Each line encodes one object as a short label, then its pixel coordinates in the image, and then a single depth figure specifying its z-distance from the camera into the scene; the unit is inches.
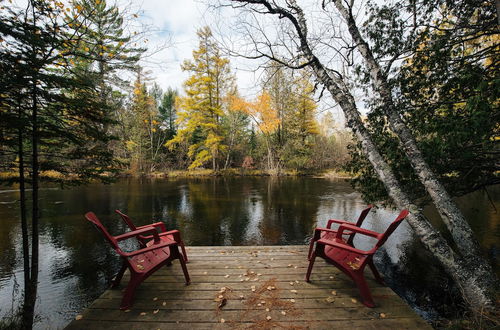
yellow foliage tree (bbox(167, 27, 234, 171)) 808.9
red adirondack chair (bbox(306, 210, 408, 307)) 92.5
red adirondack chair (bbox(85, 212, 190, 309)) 92.3
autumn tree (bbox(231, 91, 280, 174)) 854.5
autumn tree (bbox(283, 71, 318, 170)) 918.4
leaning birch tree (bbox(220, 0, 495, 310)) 109.7
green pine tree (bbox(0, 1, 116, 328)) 89.7
